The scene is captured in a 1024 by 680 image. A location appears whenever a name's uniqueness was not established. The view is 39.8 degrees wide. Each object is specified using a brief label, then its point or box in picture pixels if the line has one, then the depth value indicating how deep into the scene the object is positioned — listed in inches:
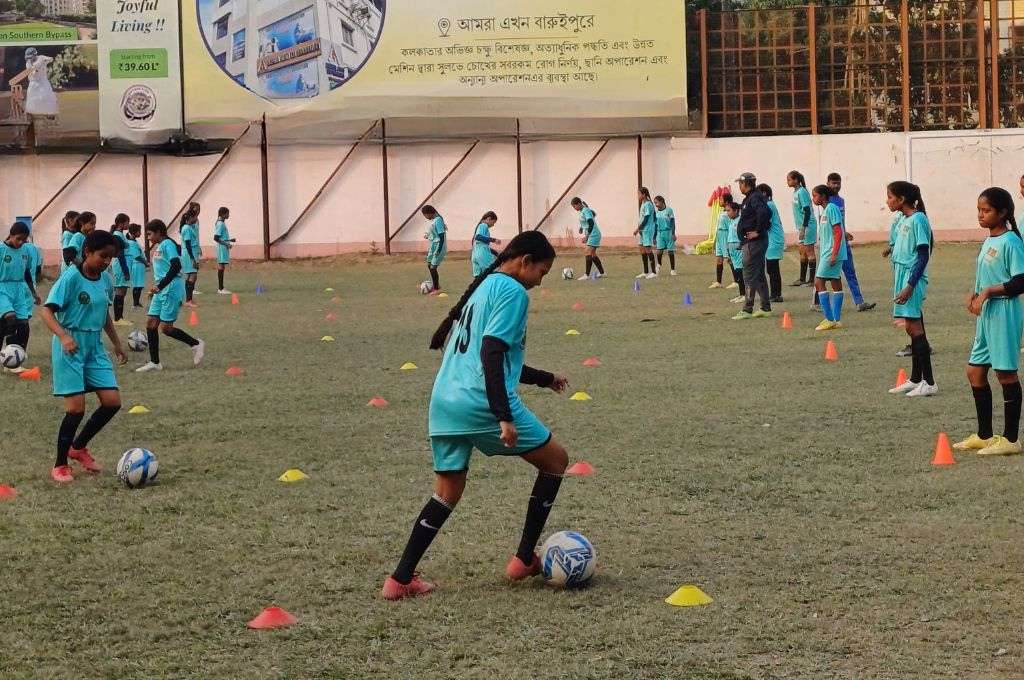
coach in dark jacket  746.2
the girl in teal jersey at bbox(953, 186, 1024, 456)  358.3
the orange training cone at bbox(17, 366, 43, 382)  604.1
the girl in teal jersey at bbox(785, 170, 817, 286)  879.1
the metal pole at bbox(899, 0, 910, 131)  1563.7
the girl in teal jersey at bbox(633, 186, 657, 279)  1140.5
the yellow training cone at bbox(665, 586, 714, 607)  238.8
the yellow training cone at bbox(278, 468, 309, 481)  363.6
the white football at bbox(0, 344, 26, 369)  602.9
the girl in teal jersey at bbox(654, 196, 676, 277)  1179.3
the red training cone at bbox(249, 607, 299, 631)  231.6
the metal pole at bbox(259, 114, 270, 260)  1587.1
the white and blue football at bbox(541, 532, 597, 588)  249.9
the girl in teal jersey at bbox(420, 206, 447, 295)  1055.6
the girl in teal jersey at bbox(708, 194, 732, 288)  963.5
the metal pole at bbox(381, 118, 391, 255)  1584.6
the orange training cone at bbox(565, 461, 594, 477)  357.4
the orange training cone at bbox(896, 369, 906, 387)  483.5
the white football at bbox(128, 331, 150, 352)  697.0
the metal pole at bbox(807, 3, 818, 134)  1562.5
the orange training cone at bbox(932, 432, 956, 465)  358.0
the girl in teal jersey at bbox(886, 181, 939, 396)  456.8
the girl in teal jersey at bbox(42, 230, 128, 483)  370.0
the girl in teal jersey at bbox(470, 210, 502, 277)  946.1
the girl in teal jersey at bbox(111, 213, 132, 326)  849.5
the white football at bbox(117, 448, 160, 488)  358.0
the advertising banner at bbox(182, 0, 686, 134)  1531.7
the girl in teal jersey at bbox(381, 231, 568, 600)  235.3
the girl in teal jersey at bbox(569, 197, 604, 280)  1165.1
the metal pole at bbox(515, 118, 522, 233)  1587.1
